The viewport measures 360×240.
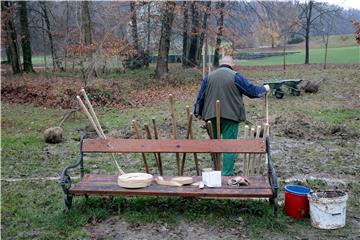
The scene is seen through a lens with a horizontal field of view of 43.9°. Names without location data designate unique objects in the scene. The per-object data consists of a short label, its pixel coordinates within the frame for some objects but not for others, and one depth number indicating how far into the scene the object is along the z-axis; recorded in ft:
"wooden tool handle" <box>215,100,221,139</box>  17.66
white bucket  15.94
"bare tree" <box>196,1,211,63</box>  71.38
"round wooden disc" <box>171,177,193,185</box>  17.42
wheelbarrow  51.57
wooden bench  16.38
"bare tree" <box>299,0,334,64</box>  105.81
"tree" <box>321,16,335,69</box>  94.56
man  19.16
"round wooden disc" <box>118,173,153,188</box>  16.99
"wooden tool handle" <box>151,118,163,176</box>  19.01
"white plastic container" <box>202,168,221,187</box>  17.06
